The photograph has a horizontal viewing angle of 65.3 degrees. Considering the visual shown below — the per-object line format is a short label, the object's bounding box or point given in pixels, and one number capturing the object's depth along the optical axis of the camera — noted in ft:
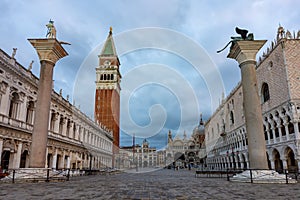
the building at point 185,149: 333.09
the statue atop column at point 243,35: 49.94
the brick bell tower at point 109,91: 232.73
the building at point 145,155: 420.15
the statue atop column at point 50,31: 51.75
